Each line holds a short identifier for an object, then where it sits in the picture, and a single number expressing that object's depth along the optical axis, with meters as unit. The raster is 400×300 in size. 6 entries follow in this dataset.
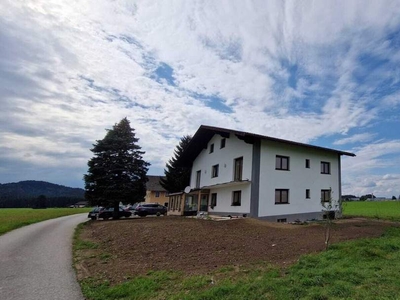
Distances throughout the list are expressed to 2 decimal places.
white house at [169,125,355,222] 20.69
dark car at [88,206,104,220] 30.36
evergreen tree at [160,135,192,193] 41.12
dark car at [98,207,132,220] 30.44
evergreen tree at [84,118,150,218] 28.75
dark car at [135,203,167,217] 35.56
